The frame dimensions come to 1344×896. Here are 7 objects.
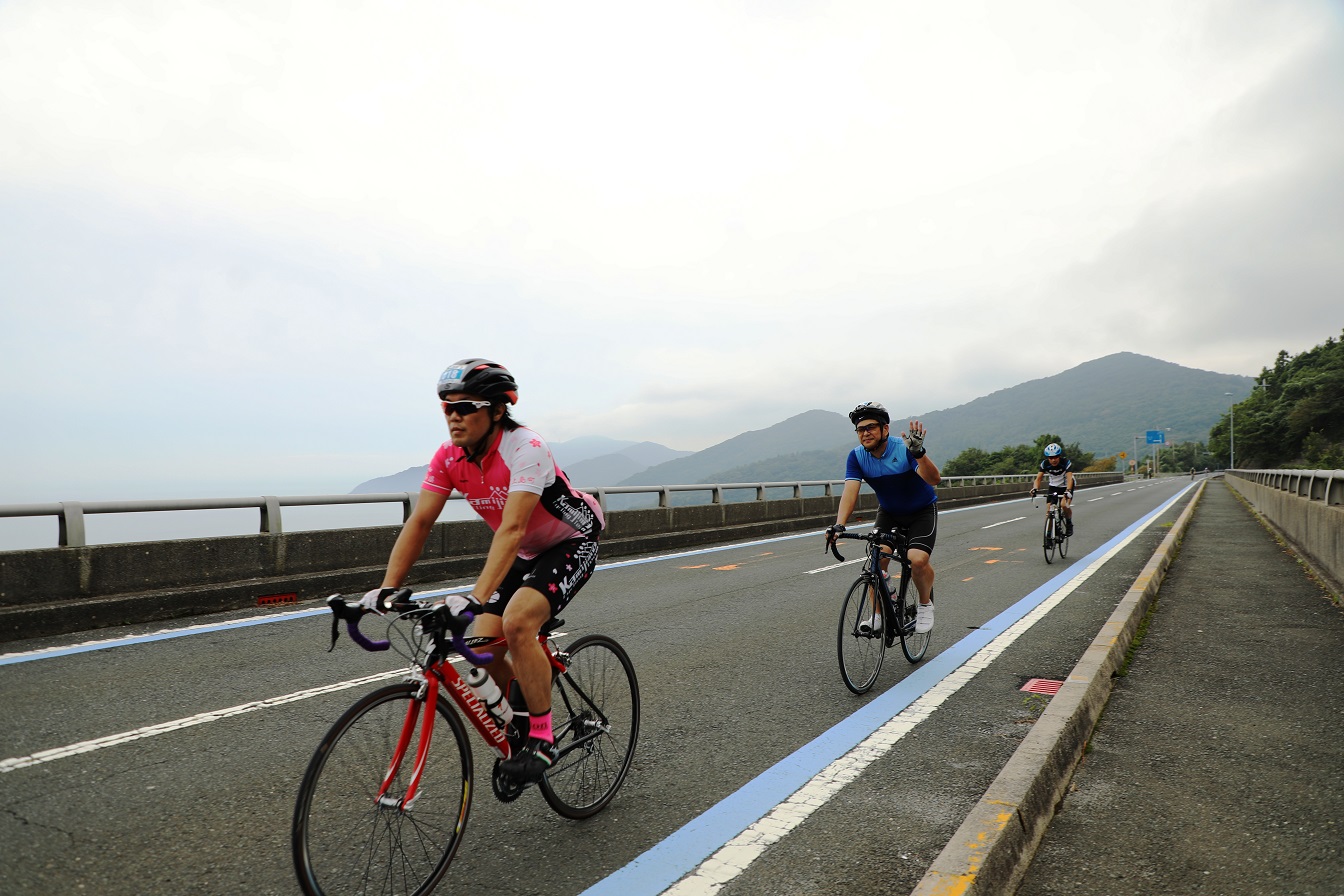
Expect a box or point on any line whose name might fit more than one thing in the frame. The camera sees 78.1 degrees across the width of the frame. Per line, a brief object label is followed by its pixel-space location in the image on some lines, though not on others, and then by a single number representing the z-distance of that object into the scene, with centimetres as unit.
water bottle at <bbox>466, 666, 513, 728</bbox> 305
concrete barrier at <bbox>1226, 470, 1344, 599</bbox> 959
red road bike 259
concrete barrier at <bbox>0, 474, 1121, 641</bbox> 750
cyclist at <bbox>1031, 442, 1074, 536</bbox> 1391
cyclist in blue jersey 616
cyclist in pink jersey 313
